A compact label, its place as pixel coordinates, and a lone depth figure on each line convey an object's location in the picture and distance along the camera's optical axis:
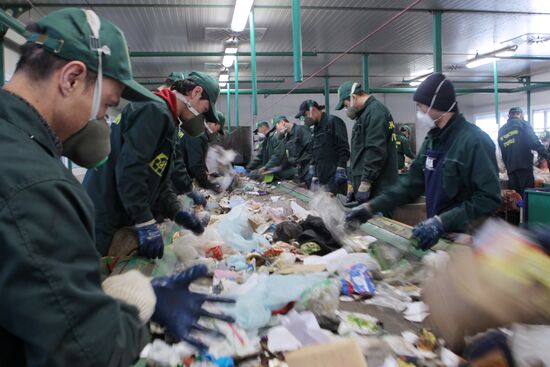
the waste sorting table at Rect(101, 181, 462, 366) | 1.47
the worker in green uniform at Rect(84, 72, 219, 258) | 2.01
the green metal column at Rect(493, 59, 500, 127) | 9.67
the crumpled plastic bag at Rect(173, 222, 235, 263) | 2.20
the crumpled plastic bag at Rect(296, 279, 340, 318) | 1.45
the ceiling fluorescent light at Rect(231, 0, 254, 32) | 5.00
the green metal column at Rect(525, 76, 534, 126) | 13.16
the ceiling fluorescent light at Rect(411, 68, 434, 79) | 11.11
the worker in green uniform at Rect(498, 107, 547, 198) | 6.75
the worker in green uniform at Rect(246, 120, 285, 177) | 7.65
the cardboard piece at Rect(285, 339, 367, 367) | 1.07
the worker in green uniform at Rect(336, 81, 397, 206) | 4.07
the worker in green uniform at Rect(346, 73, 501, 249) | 2.14
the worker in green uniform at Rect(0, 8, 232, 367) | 0.68
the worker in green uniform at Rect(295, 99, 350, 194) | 5.73
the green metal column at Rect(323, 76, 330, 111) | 10.80
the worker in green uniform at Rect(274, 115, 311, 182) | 7.29
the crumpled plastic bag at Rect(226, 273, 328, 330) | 1.39
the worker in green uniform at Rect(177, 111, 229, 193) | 5.18
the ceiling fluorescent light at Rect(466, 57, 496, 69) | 9.37
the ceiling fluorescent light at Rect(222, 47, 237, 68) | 7.49
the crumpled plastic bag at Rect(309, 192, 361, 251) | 2.39
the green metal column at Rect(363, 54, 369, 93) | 8.45
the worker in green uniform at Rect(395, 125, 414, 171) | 8.49
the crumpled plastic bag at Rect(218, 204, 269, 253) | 2.50
